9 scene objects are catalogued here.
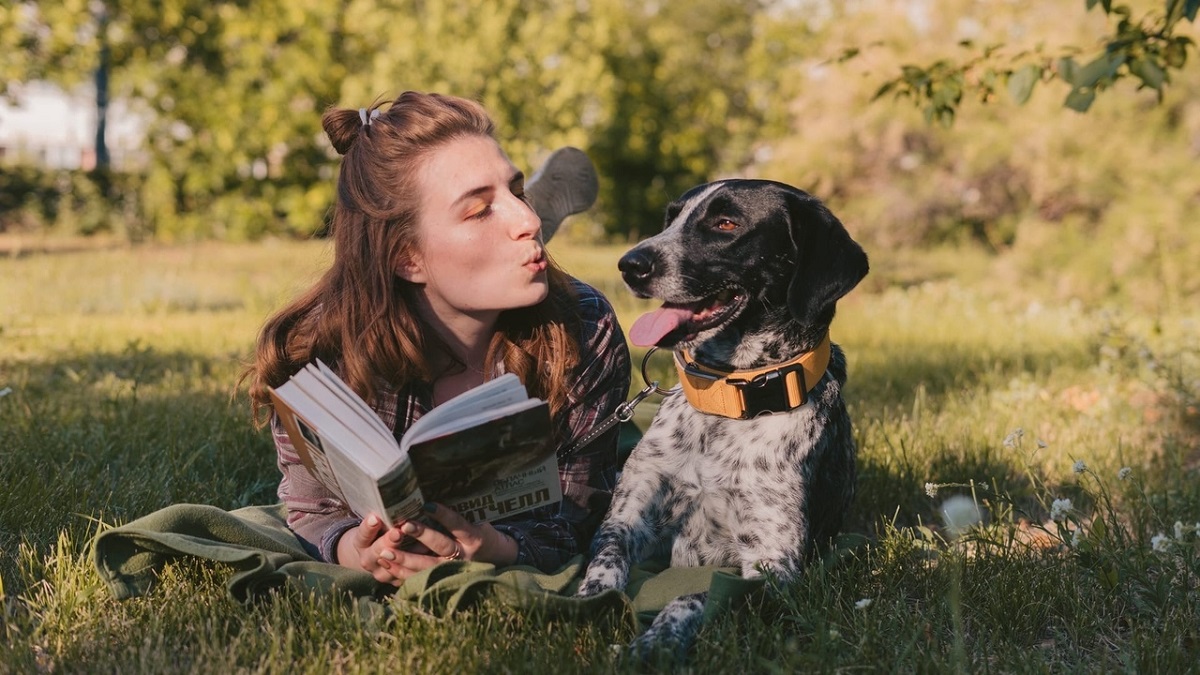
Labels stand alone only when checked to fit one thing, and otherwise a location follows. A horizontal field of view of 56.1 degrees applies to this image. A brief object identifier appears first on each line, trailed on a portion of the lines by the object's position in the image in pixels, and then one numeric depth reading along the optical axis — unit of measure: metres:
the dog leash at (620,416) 3.20
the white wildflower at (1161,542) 2.52
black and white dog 2.88
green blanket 2.55
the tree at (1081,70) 3.58
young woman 3.04
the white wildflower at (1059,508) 2.64
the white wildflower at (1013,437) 2.91
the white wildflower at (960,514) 3.15
